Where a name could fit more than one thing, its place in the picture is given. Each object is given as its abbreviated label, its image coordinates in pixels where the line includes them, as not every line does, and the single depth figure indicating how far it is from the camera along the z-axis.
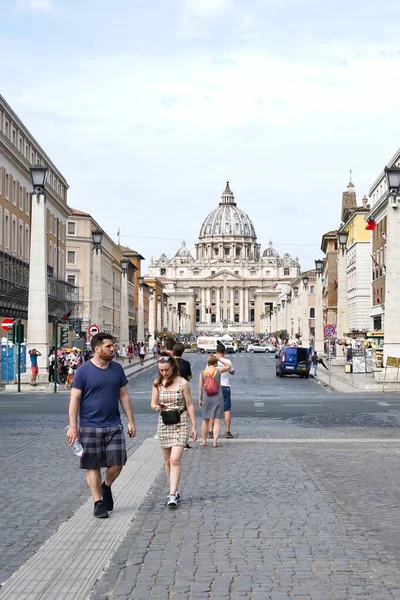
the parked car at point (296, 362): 49.81
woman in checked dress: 10.10
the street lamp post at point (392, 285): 35.62
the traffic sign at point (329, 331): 46.91
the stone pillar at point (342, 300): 58.03
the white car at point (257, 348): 120.81
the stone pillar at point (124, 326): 67.00
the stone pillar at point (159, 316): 147.73
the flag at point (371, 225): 63.82
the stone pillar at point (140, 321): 80.50
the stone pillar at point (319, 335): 69.25
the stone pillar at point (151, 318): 104.34
